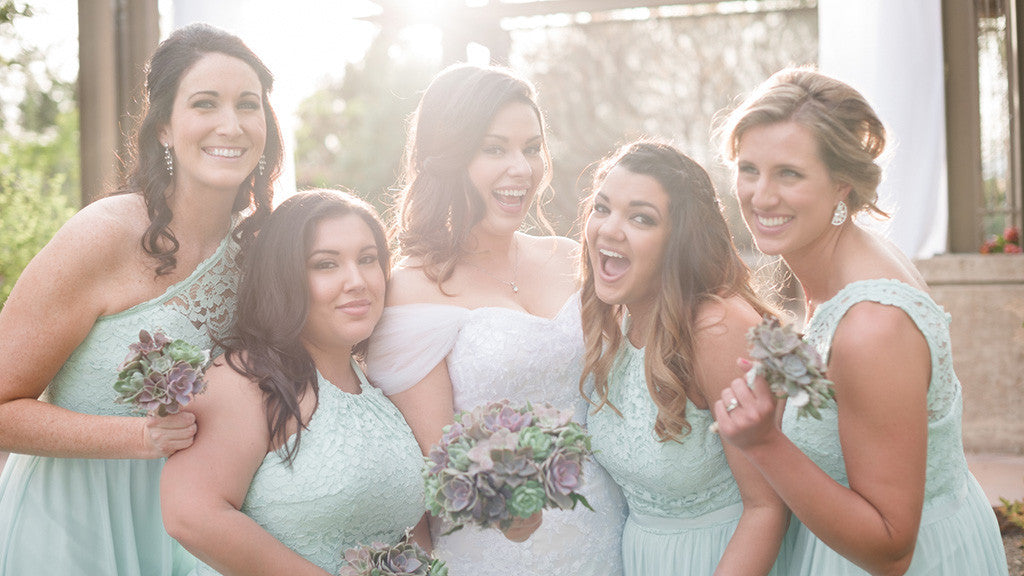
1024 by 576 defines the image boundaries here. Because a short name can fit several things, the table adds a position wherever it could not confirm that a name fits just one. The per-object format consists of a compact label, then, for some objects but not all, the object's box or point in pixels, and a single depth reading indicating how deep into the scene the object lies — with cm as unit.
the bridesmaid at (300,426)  239
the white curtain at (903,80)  659
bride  302
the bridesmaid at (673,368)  264
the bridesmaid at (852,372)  218
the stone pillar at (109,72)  599
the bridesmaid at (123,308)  266
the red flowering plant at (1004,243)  721
